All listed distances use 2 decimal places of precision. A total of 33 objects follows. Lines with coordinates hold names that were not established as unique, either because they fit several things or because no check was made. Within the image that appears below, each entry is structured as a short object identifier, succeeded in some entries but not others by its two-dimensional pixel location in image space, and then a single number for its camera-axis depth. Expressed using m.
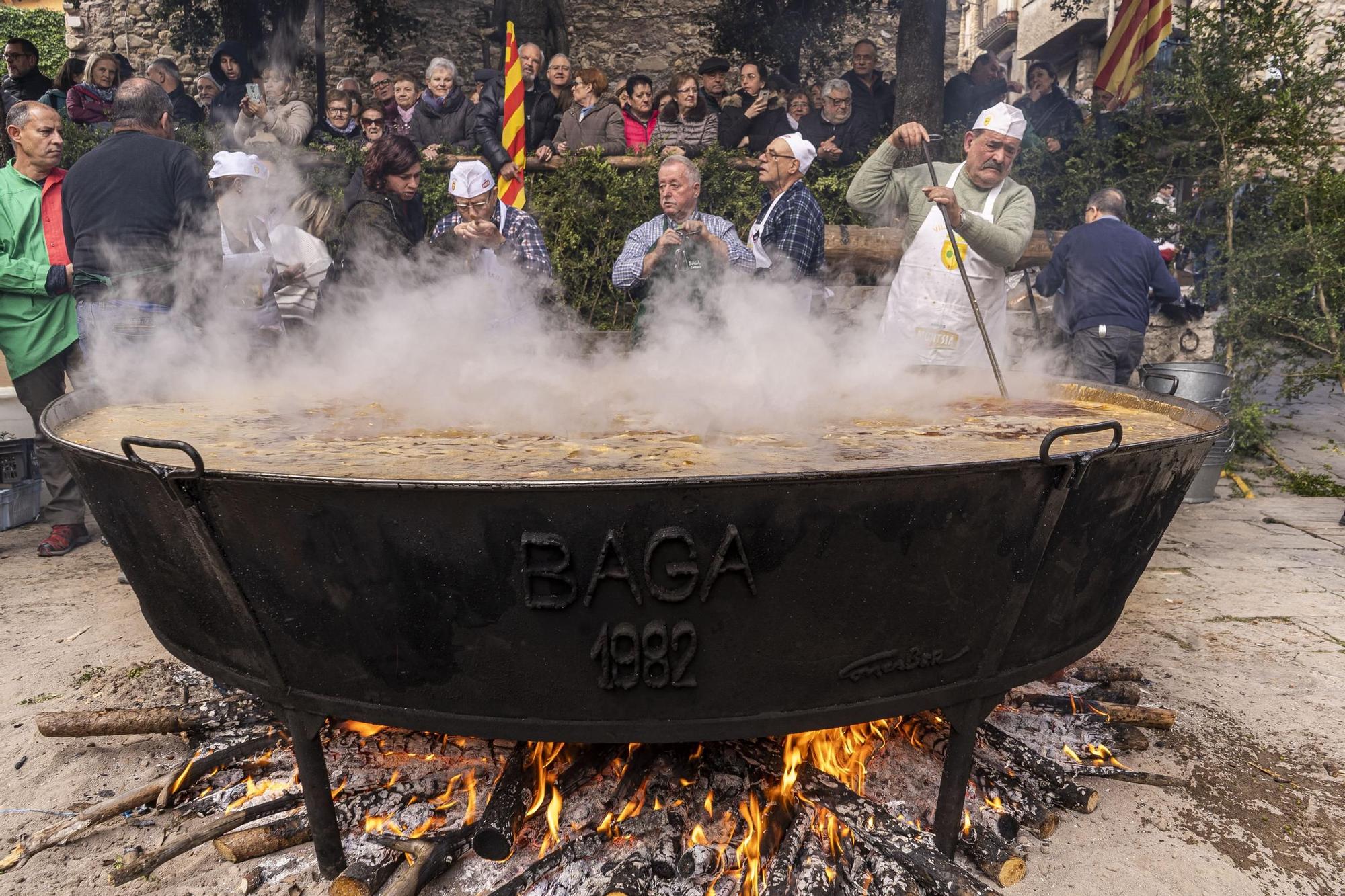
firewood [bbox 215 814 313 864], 2.36
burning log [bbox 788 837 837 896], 2.23
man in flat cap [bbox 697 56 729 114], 9.67
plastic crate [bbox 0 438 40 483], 5.60
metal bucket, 6.53
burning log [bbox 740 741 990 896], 2.16
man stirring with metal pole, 4.32
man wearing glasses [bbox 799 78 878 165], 8.65
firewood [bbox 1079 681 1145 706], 3.23
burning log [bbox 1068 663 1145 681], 3.44
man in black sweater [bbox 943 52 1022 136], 9.60
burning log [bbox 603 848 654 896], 2.18
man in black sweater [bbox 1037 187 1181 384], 6.07
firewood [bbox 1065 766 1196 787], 2.84
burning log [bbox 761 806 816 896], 2.24
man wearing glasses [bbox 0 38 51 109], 9.17
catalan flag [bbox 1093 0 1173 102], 9.91
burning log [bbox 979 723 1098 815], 2.66
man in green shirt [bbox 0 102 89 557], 4.62
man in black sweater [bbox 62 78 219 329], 4.38
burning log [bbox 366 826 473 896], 2.21
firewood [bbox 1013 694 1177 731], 3.07
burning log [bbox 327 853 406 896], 2.25
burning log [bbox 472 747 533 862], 2.32
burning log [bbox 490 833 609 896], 2.24
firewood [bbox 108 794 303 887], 2.34
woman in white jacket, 8.17
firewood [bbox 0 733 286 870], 2.46
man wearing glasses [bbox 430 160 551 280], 4.77
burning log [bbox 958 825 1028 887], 2.35
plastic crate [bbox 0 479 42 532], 5.45
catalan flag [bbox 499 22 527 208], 7.77
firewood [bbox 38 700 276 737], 2.85
